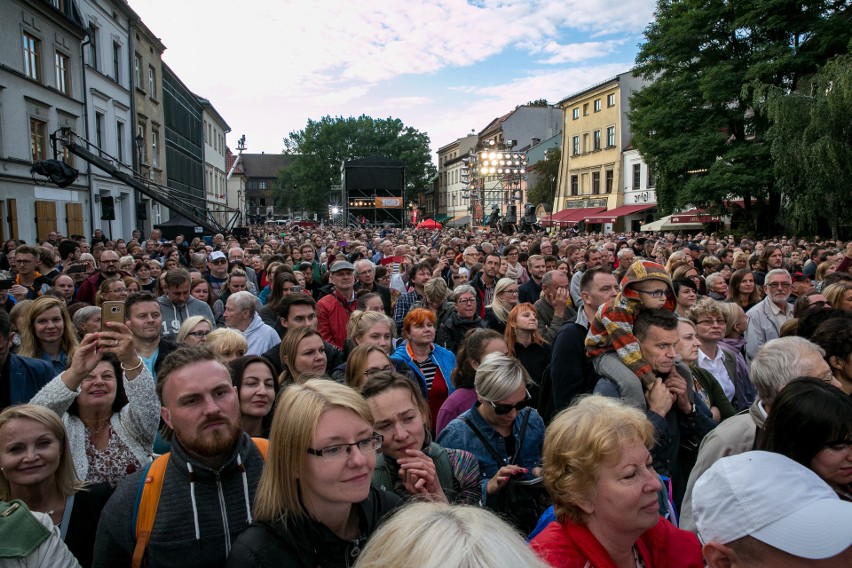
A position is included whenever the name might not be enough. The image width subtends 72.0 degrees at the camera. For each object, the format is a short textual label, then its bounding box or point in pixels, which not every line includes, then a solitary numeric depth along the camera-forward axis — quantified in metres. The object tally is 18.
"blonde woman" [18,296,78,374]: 4.68
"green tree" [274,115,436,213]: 76.06
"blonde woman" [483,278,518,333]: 6.56
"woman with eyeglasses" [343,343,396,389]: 3.72
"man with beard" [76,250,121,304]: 8.05
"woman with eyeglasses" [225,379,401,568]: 1.87
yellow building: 43.25
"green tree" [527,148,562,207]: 54.41
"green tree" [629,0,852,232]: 27.11
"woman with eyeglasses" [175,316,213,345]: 4.78
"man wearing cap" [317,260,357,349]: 6.66
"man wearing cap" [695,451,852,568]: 1.49
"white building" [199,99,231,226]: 50.72
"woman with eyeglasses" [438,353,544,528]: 3.16
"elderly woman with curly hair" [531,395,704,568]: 2.05
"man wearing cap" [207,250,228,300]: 9.18
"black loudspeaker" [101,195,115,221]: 18.55
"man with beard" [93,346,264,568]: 2.15
